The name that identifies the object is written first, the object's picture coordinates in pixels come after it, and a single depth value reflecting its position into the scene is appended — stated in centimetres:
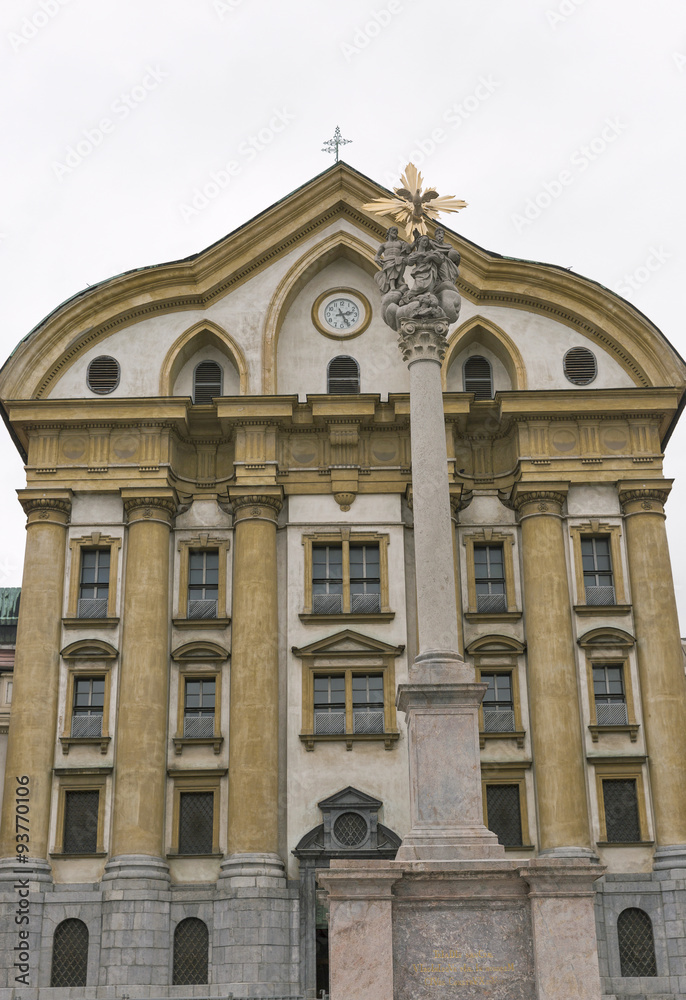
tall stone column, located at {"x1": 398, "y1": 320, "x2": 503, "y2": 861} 2034
